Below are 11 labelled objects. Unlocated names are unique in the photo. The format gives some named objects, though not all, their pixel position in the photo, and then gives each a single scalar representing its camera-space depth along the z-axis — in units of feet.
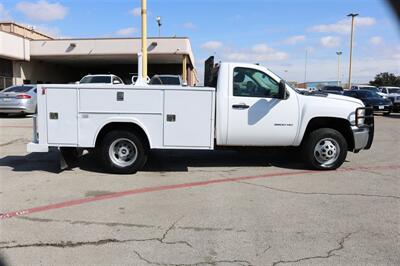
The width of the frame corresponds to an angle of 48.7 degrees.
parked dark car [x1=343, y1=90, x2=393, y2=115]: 87.84
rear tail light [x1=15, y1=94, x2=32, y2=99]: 62.18
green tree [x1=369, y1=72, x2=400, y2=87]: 295.67
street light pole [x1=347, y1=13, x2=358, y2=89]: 176.86
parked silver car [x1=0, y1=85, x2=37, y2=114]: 61.87
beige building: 112.98
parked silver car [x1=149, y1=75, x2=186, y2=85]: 61.52
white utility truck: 25.27
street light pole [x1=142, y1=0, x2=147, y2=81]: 52.54
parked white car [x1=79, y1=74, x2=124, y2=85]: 68.54
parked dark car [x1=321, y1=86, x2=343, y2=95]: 138.33
